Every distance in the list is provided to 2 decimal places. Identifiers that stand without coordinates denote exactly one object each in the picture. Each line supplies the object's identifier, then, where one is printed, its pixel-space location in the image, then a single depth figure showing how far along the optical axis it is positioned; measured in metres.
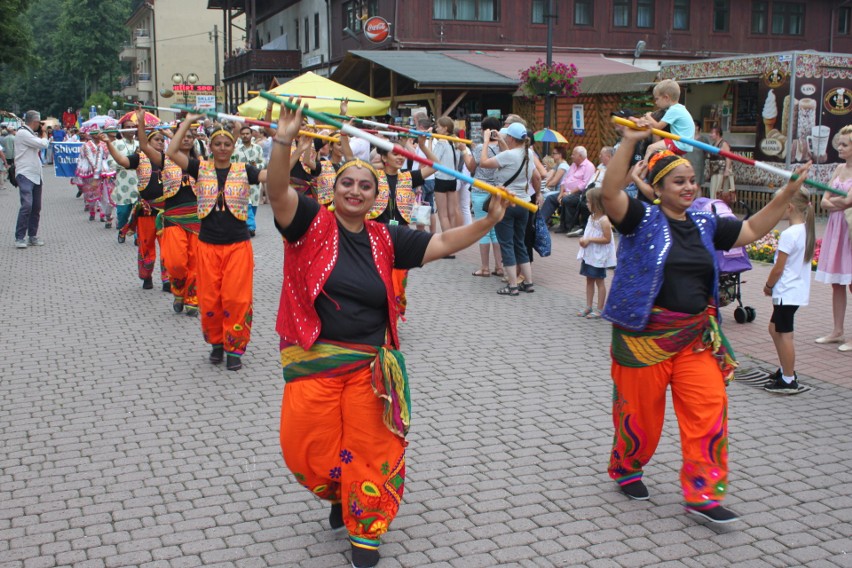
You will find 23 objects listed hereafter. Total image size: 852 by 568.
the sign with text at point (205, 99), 22.78
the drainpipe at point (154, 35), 64.19
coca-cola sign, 30.06
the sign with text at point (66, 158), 23.45
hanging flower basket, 19.83
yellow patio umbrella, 19.83
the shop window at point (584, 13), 33.06
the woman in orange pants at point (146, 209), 10.38
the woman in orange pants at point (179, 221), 9.02
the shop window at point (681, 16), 34.56
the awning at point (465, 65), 24.62
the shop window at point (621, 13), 33.72
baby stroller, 8.66
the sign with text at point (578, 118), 18.73
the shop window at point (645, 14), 34.00
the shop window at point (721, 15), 35.09
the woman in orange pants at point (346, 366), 4.11
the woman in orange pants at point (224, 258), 7.49
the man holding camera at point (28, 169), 15.01
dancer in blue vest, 4.52
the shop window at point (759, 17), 35.62
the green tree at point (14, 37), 36.55
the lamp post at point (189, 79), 39.66
